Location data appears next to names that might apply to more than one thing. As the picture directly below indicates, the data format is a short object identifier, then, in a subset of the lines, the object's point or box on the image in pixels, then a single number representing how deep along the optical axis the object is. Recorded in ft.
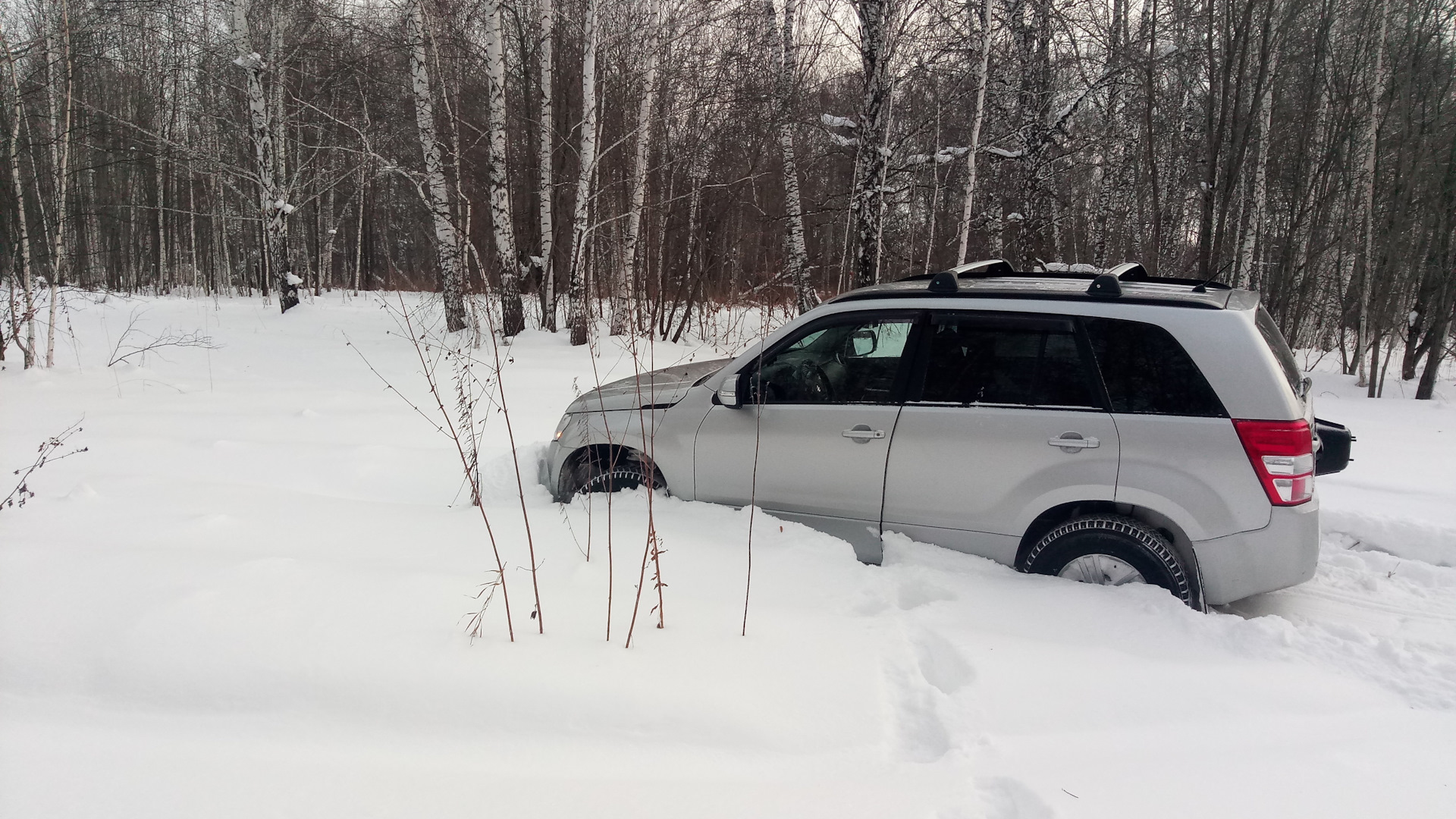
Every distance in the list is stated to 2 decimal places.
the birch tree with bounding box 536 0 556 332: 42.32
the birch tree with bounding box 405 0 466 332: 40.27
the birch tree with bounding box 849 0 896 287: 29.99
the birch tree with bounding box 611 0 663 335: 40.42
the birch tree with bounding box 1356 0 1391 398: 39.64
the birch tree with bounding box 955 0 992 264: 32.86
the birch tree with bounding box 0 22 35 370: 26.91
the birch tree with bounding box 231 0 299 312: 49.42
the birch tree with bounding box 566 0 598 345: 39.06
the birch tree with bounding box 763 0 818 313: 44.27
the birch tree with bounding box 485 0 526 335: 37.86
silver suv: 10.91
